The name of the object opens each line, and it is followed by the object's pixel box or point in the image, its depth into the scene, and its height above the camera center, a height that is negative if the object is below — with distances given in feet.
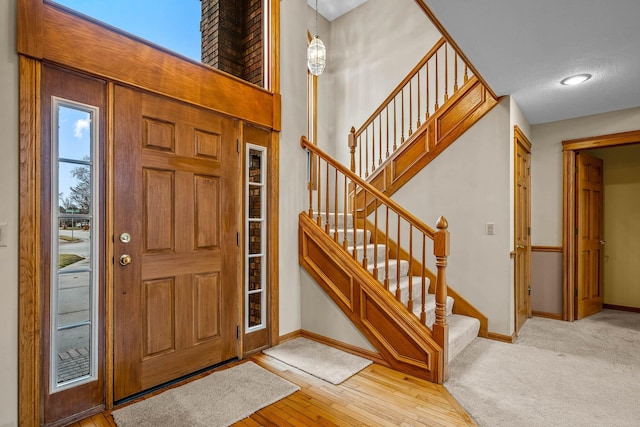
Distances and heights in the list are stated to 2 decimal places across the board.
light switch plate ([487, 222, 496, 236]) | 10.69 -0.48
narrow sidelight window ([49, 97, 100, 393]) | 6.11 -0.62
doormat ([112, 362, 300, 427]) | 6.24 -3.98
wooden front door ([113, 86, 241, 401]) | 6.97 -0.63
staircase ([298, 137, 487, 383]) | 7.94 -2.26
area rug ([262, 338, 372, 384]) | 8.13 -4.00
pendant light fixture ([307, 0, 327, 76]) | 13.20 +6.47
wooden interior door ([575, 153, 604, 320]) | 13.08 -0.93
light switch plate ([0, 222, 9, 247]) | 5.46 -0.34
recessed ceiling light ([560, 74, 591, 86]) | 9.27 +3.92
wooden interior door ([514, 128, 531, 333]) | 11.30 -0.57
